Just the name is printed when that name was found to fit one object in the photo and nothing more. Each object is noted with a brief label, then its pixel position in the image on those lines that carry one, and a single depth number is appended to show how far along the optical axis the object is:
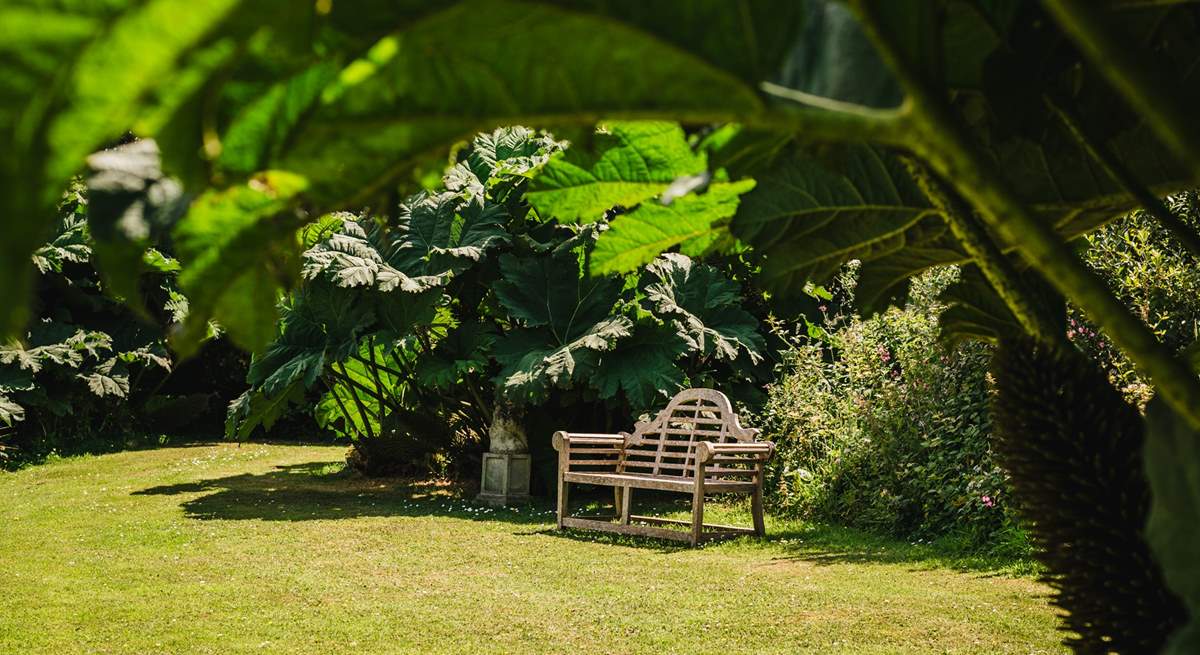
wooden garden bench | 6.64
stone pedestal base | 8.38
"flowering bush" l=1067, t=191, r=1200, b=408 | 5.70
